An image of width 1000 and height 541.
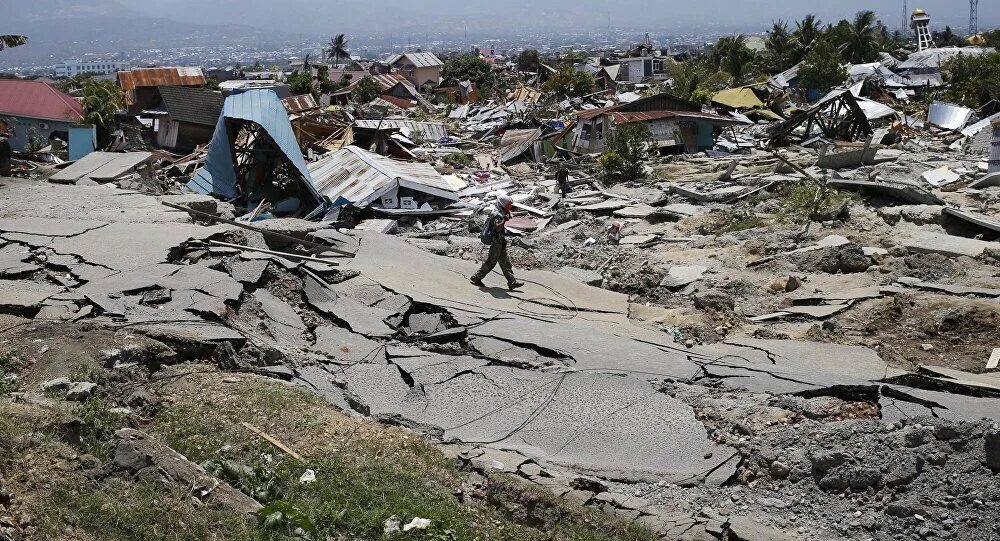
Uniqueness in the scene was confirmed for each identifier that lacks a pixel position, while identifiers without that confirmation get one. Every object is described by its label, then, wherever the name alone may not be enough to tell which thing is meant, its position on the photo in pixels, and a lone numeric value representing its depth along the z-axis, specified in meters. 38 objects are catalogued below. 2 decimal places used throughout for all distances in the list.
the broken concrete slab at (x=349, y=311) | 8.93
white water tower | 67.88
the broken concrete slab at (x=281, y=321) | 8.58
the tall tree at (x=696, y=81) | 38.54
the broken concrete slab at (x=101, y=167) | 16.28
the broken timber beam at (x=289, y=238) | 11.20
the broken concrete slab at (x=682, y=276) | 12.16
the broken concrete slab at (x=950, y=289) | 10.33
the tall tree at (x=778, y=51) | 53.34
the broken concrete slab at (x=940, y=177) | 19.10
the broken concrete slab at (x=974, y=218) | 13.01
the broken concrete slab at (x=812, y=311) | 10.24
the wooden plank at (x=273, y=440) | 5.63
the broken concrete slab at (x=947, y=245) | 12.02
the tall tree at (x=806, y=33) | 53.41
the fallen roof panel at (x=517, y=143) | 26.64
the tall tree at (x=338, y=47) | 105.19
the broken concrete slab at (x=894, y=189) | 15.50
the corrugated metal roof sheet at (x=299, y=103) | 33.53
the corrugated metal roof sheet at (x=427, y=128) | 32.41
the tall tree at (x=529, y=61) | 76.69
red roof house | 27.89
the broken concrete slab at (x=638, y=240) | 15.20
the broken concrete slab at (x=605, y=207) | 17.86
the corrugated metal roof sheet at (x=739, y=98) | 36.69
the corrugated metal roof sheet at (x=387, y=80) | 53.11
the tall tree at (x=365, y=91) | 49.88
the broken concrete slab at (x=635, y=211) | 17.27
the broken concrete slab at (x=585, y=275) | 12.29
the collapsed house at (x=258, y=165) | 16.40
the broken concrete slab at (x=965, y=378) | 7.38
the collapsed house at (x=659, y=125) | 27.17
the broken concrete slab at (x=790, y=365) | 7.63
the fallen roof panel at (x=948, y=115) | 30.02
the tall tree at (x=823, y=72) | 41.53
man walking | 10.34
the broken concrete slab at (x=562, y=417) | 6.40
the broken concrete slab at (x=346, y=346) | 8.22
